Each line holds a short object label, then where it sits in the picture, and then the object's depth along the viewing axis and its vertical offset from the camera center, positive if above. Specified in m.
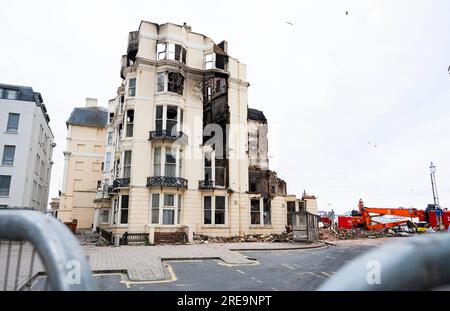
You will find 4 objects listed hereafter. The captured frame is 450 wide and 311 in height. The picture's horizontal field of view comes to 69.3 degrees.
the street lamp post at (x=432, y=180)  36.69 +4.82
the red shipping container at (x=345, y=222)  37.06 +0.12
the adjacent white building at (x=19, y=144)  33.28 +8.33
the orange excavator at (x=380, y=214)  33.47 +0.81
